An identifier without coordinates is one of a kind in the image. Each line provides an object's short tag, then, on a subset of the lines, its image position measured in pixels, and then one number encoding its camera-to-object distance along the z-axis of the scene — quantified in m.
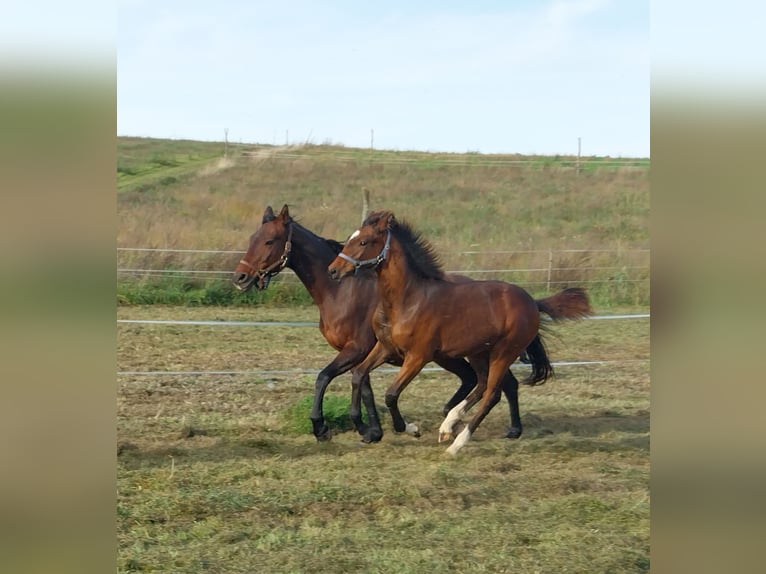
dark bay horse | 12.65
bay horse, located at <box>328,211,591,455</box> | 11.93
